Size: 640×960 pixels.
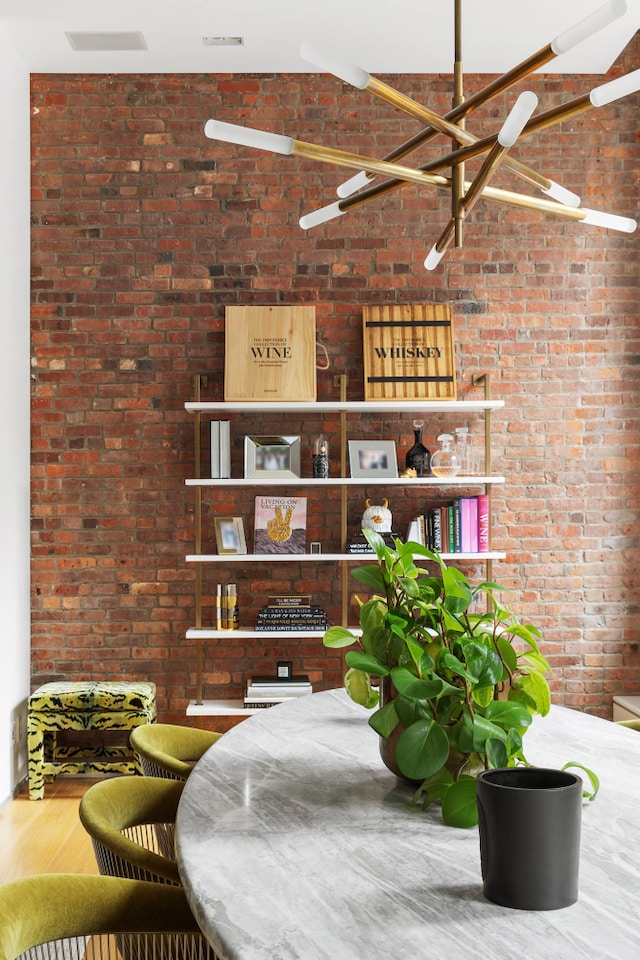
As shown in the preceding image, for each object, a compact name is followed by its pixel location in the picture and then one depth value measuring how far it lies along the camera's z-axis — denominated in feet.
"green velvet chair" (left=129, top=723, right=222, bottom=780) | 6.83
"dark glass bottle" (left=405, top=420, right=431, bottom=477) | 14.12
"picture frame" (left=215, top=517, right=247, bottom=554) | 14.05
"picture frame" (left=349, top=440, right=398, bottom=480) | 14.15
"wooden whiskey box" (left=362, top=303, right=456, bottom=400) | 14.19
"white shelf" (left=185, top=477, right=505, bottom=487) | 13.51
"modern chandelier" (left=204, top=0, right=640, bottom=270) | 5.52
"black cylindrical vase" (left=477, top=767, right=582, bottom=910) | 3.42
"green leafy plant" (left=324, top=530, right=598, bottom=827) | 4.38
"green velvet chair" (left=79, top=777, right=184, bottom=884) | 5.06
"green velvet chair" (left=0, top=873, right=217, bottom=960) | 4.18
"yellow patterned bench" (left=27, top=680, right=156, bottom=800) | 13.19
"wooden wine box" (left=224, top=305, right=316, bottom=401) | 13.99
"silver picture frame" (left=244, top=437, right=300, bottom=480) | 13.99
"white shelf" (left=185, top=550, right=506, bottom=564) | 13.51
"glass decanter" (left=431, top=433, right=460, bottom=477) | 13.93
